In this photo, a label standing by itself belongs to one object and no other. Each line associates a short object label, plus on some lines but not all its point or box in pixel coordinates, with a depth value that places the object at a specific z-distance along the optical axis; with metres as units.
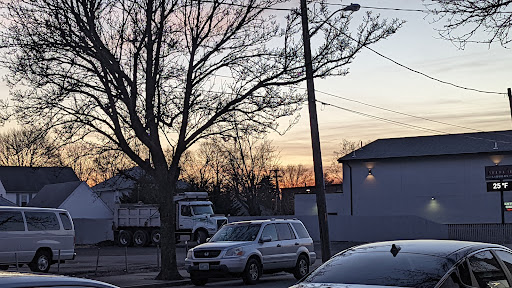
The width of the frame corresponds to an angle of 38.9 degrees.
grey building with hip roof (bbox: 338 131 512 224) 51.34
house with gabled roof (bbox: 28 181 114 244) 62.81
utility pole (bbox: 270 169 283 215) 88.31
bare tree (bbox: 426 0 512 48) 12.66
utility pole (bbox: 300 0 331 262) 22.45
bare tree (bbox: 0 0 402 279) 20.48
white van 24.47
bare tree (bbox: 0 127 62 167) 20.95
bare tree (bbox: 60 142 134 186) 21.44
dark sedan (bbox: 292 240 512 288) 6.88
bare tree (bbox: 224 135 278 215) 72.89
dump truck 46.81
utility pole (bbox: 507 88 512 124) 38.59
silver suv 20.12
